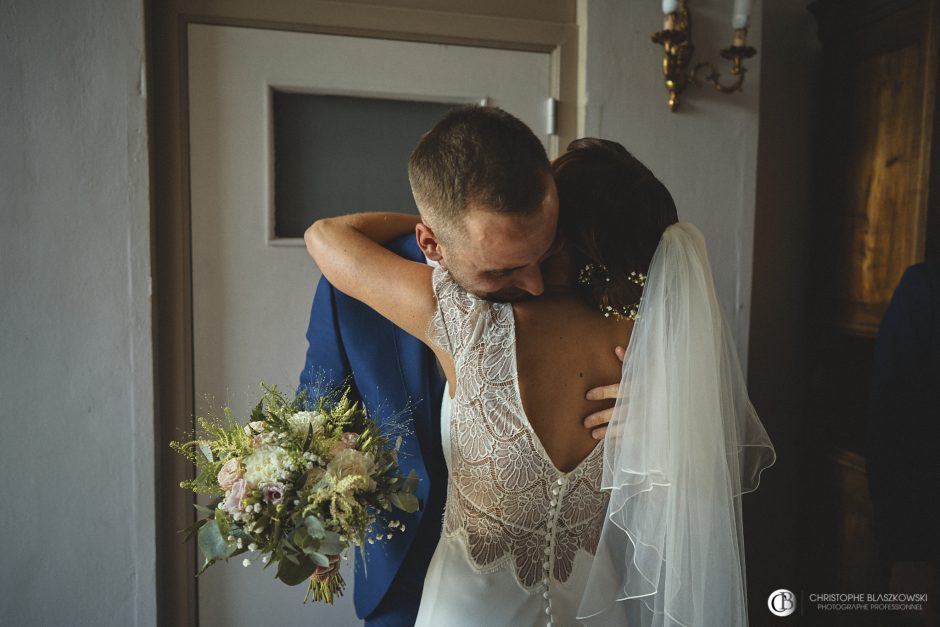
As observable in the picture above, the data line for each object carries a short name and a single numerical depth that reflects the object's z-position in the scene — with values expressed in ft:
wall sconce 6.63
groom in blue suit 3.82
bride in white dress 3.67
